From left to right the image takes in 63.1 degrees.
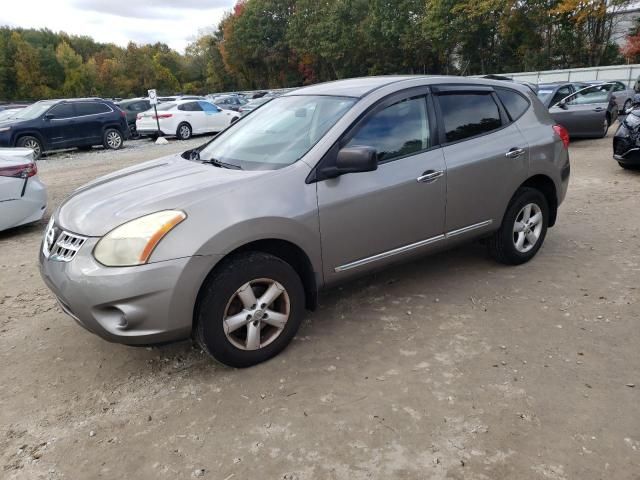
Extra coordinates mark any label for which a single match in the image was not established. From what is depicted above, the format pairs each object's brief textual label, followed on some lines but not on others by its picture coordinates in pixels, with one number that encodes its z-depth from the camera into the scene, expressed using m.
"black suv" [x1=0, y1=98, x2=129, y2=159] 14.21
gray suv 2.89
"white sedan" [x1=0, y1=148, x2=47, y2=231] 6.26
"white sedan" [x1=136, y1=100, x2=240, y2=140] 18.39
